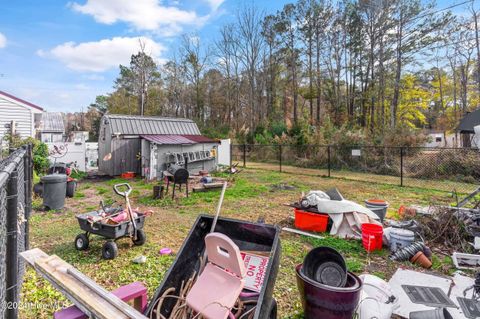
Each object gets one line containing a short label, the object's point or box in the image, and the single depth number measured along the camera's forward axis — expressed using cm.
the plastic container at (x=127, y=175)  1169
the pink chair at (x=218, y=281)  176
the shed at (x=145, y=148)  1109
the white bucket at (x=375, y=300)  239
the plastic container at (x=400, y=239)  403
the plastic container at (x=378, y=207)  534
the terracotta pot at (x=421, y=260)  366
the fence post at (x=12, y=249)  182
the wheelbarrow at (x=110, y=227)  379
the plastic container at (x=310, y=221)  496
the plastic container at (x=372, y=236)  415
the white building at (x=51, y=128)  2677
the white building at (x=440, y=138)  2539
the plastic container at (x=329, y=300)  211
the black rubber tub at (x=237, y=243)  191
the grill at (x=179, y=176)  755
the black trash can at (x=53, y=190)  631
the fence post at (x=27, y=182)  342
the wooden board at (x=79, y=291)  140
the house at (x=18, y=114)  1239
